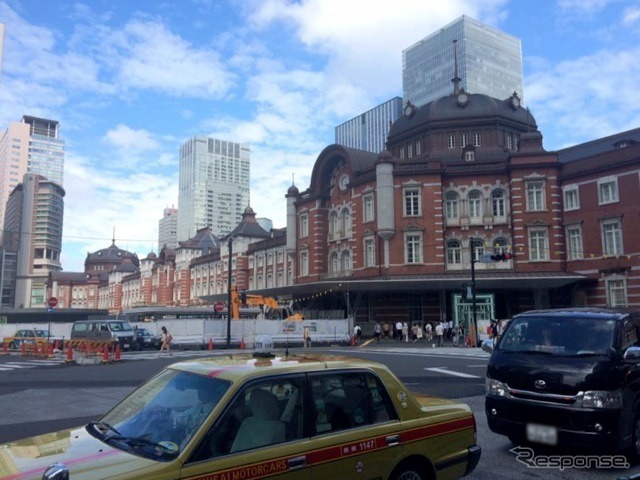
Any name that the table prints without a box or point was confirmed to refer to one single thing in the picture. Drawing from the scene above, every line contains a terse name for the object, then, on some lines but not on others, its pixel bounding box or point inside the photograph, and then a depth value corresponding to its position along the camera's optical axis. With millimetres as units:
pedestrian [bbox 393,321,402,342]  38844
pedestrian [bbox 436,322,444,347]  32728
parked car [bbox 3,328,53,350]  30672
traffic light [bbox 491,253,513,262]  26844
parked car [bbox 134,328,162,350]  33406
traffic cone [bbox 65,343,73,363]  23669
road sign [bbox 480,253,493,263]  27803
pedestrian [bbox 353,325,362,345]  37138
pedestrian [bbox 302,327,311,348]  34906
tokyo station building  37469
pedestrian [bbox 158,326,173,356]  27031
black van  6367
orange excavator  41156
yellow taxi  3611
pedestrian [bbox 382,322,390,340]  40906
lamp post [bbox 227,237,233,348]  33375
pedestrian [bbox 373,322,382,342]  40000
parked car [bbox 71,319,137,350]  31220
